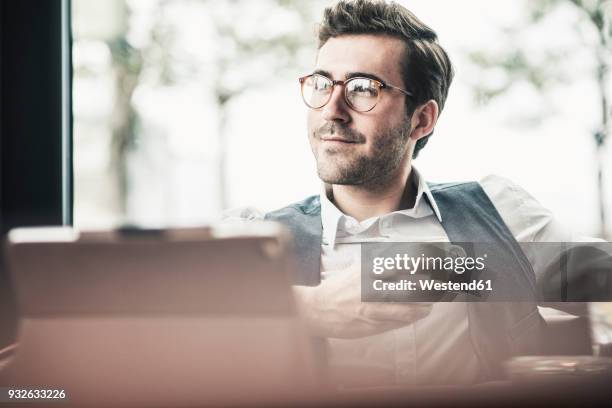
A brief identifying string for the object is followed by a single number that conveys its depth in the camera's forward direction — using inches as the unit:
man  75.1
